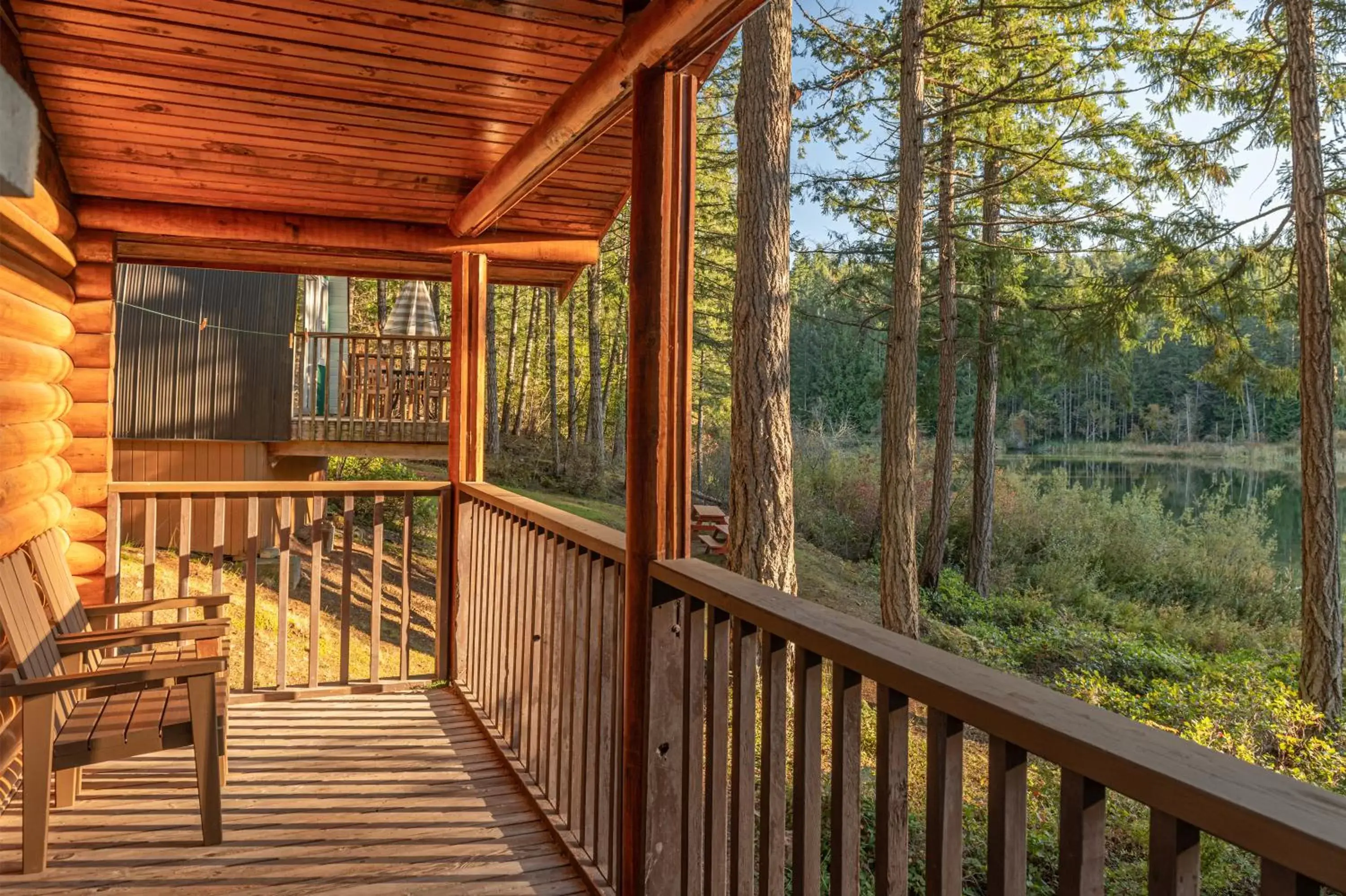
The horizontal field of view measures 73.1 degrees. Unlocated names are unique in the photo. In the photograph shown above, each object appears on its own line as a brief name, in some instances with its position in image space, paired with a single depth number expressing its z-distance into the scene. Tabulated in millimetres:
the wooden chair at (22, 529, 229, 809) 3189
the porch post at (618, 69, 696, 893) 2248
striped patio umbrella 14375
